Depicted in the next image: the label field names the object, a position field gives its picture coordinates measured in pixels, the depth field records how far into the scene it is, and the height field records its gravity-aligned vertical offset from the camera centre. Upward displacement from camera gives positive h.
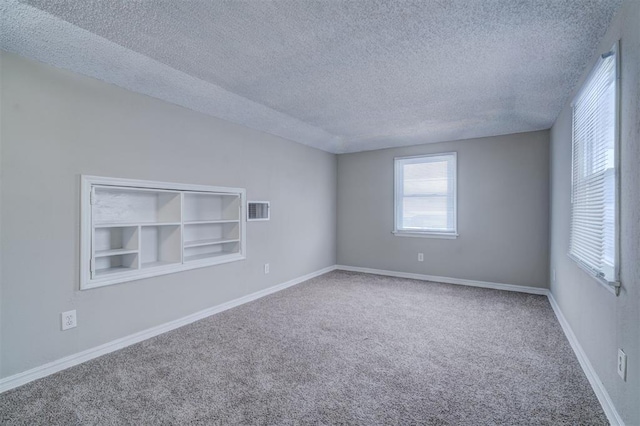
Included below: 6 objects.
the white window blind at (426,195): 4.89 +0.28
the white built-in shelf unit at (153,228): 2.55 -0.17
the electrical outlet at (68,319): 2.34 -0.81
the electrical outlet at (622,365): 1.57 -0.75
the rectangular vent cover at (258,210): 4.00 +0.02
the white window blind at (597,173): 1.80 +0.28
